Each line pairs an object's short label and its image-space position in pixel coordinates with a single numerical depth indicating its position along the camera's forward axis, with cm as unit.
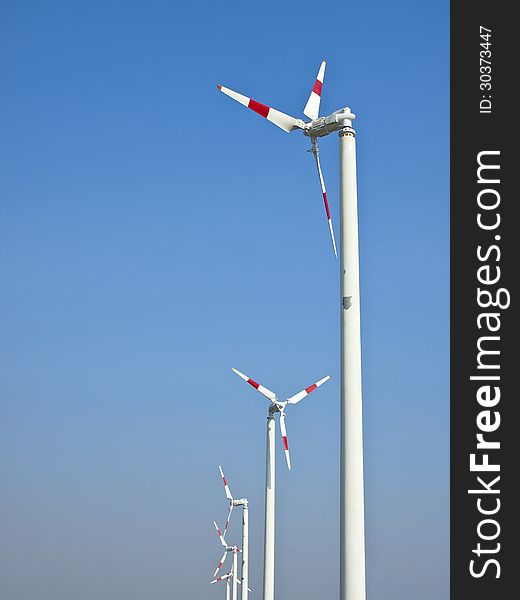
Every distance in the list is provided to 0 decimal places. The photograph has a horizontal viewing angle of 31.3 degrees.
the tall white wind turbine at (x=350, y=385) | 3012
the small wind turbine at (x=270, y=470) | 6004
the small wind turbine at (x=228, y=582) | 11608
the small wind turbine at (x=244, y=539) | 8011
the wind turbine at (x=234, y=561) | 10409
